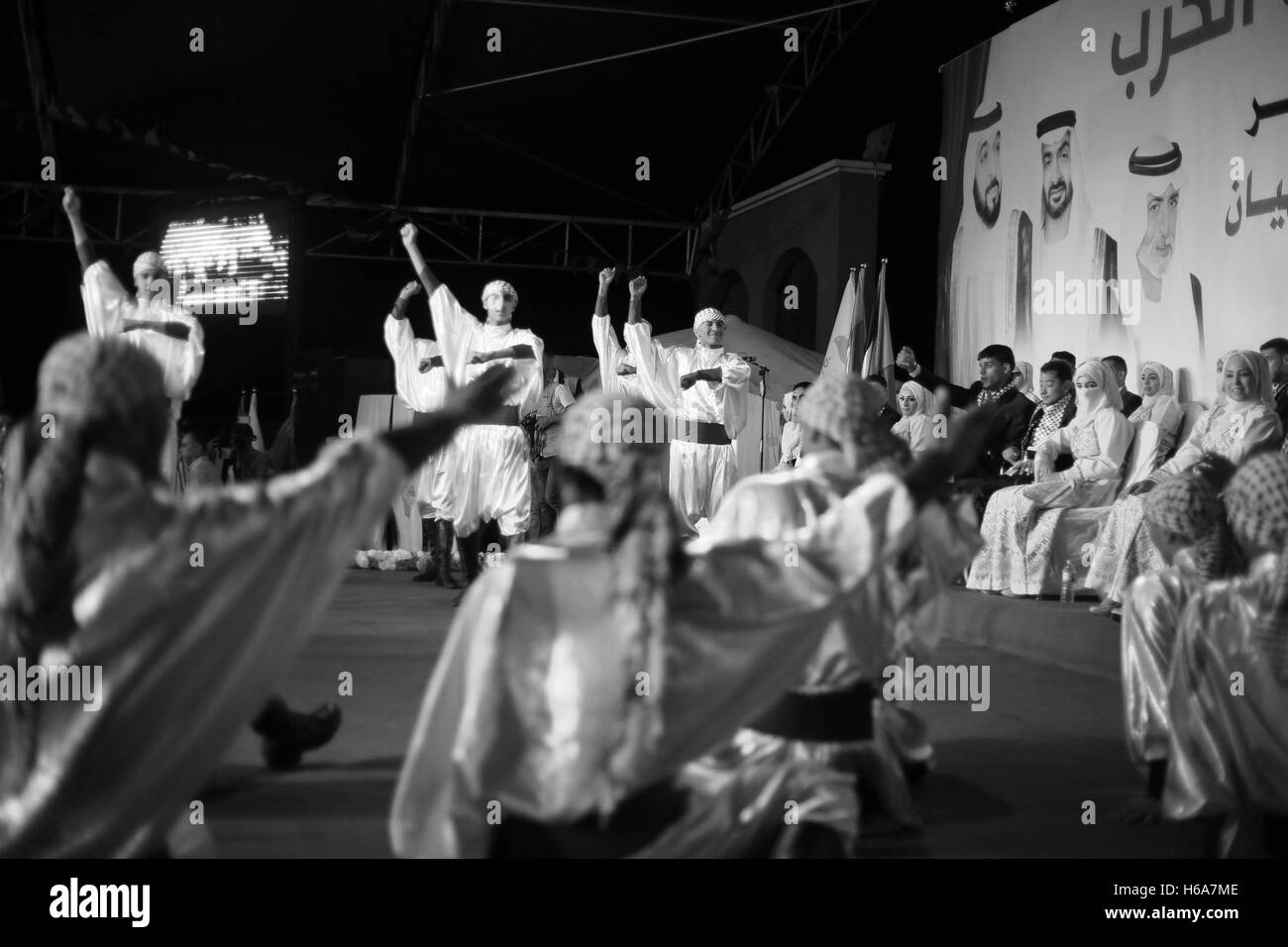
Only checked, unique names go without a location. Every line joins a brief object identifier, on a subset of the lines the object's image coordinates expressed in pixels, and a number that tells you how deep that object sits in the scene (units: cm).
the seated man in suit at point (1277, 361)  685
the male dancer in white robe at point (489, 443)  815
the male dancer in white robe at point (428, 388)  873
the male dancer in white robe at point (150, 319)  706
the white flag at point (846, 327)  1139
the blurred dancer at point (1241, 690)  308
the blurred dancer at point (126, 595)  223
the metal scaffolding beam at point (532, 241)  1348
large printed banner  797
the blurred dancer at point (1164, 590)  337
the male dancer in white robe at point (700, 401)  909
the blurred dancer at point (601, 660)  239
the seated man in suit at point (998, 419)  761
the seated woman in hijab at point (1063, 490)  686
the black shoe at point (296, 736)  372
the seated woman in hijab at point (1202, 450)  614
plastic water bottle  677
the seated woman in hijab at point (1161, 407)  724
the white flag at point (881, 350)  1095
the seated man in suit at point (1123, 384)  817
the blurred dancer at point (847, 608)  294
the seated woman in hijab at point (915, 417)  862
